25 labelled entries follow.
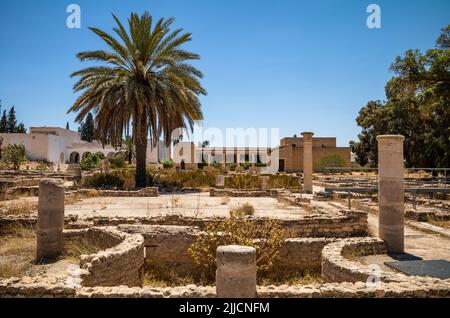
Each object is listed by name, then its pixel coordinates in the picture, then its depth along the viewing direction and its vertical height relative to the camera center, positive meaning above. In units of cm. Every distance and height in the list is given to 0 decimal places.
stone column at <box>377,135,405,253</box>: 820 -50
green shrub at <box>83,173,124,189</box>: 2208 -115
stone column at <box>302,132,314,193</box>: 2023 -2
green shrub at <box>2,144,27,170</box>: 3708 +69
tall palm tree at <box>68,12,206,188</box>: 1989 +422
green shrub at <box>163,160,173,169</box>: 4207 -32
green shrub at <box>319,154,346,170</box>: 4717 +22
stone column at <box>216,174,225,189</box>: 2214 -117
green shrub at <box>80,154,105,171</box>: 3979 +0
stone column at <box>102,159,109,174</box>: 2775 -26
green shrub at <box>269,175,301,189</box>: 2321 -126
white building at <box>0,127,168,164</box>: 5709 +261
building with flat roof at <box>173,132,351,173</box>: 4812 +126
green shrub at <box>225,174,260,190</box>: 2242 -125
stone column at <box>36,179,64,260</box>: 765 -121
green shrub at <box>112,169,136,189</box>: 2301 -100
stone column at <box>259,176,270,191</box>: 2097 -122
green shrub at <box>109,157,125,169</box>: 3759 -9
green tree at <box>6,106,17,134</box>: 7450 +821
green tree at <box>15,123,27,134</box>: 7554 +683
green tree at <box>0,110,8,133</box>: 7321 +741
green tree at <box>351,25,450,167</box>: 2056 +394
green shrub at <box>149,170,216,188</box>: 2338 -113
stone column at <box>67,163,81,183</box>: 2355 -70
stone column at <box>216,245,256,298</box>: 439 -132
